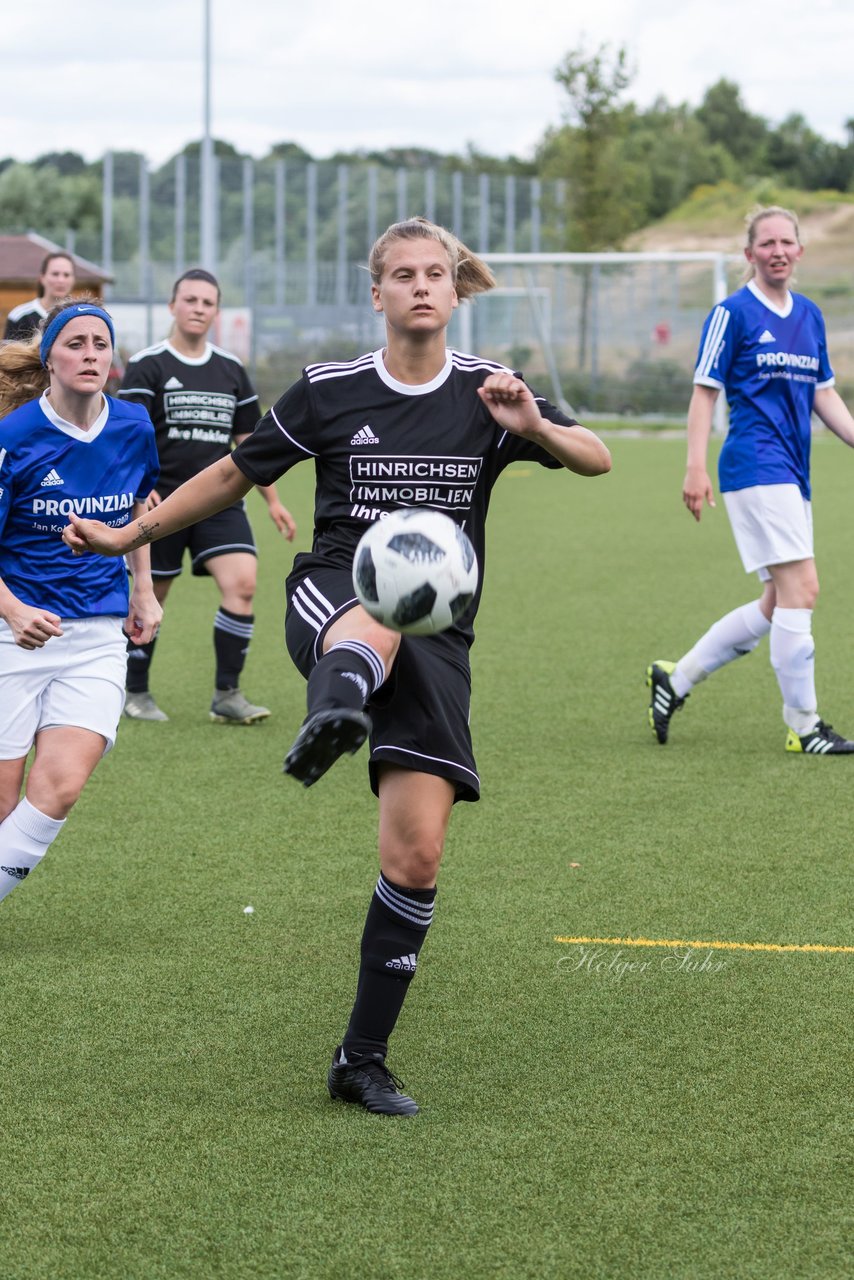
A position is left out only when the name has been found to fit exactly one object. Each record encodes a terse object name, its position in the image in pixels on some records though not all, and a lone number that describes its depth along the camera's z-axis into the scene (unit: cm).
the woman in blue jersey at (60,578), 915
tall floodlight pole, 6022
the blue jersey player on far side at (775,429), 1446
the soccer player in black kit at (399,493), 736
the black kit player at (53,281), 2237
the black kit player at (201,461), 1656
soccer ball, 687
